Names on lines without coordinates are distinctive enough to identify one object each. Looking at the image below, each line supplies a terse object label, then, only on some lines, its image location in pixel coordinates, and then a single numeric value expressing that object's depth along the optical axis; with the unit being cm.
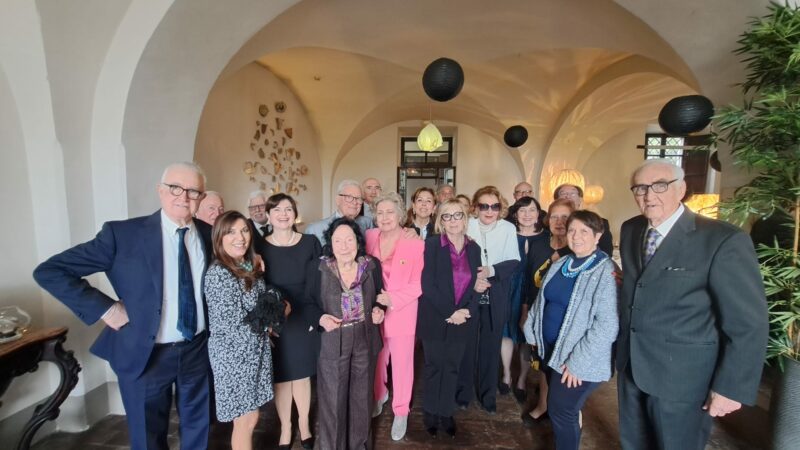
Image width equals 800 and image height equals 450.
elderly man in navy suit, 171
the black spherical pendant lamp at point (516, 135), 682
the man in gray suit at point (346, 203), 273
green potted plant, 179
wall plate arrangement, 575
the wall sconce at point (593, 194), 866
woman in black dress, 217
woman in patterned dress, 180
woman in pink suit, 237
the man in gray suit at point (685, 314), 149
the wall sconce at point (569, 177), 740
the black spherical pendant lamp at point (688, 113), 277
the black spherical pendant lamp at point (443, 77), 347
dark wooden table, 198
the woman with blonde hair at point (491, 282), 271
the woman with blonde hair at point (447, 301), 243
